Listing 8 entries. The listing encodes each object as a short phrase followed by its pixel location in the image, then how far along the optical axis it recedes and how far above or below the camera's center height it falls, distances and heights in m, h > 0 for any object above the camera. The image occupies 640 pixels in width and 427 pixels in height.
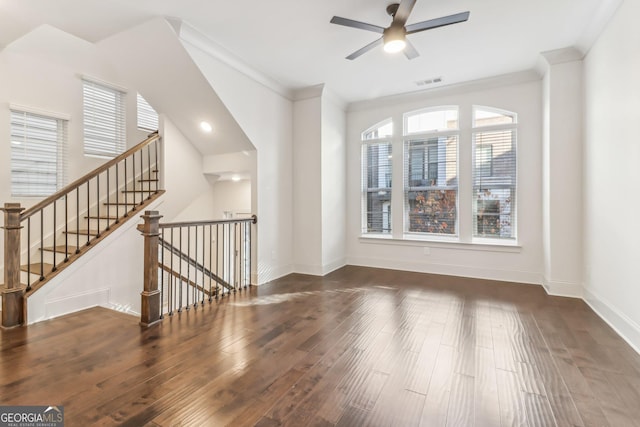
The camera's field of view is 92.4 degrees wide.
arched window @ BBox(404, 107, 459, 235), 5.19 +0.73
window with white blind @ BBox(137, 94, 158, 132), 5.35 +1.71
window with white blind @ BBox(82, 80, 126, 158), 4.68 +1.48
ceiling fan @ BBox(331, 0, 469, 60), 2.65 +1.72
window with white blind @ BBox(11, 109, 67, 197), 3.96 +0.80
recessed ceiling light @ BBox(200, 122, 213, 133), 4.38 +1.24
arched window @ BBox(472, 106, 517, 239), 4.76 +0.63
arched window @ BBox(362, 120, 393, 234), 5.69 +0.67
